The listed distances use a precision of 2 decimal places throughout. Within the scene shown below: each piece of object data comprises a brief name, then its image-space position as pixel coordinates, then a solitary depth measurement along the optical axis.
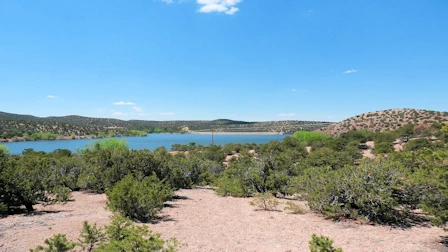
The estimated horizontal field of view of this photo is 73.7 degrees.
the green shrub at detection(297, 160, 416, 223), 9.66
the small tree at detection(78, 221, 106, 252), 6.01
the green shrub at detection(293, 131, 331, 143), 71.83
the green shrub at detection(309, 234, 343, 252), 4.46
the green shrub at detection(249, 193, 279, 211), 11.96
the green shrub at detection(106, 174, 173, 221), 9.26
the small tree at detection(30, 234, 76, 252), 4.91
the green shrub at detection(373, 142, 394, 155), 41.95
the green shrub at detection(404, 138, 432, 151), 40.56
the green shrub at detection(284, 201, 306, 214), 11.37
